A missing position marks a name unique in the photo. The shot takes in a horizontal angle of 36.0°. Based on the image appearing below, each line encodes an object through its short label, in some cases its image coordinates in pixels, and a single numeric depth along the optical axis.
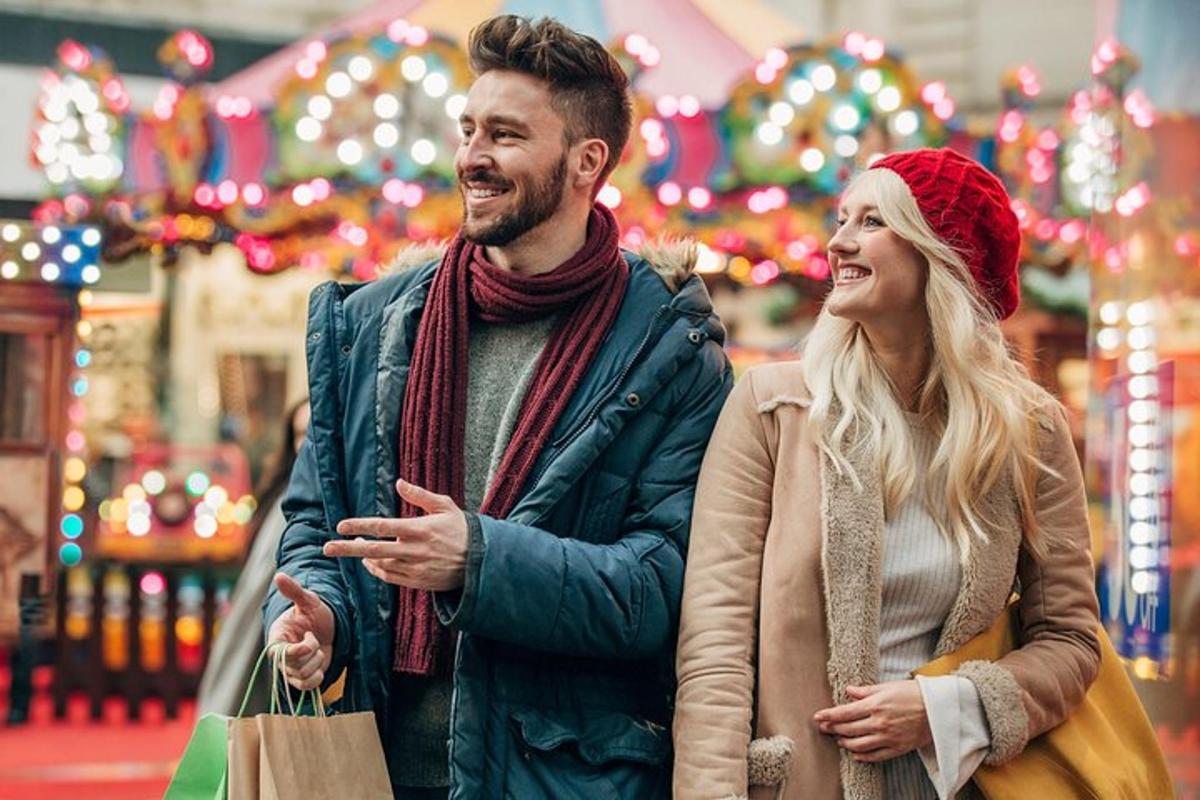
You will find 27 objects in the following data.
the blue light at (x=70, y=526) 11.20
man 2.76
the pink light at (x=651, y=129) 9.42
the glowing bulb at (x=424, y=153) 9.27
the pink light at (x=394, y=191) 9.28
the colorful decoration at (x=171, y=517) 13.16
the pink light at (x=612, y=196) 9.40
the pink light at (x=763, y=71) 9.50
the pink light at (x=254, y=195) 9.32
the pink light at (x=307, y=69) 9.12
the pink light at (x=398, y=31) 9.06
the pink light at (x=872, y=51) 9.51
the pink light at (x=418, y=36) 9.05
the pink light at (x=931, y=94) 9.61
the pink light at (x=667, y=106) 9.50
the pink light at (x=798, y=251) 9.77
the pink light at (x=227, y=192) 9.29
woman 2.81
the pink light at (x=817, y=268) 9.89
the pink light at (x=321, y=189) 9.29
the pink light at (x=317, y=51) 9.12
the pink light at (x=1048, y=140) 9.81
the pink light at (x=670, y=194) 9.52
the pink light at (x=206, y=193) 9.29
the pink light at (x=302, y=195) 9.32
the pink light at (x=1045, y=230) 10.08
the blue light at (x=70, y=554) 11.74
